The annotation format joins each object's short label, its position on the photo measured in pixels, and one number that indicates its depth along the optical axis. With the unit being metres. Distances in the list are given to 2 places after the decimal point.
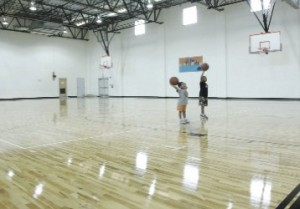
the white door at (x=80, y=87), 30.48
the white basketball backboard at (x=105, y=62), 27.11
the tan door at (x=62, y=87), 29.19
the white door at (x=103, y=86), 28.91
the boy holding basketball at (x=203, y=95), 9.50
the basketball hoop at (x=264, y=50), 16.64
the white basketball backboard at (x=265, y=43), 16.41
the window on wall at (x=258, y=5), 17.11
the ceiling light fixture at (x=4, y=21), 24.20
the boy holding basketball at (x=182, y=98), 8.30
